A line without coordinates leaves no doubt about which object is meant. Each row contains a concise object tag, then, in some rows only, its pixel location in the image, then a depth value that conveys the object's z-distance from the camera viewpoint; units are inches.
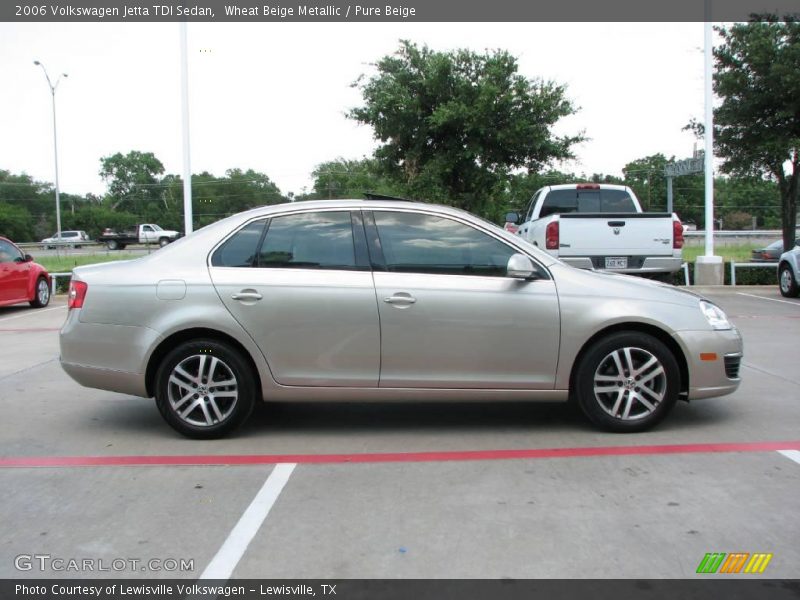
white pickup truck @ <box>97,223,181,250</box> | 2149.4
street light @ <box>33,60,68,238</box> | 1530.3
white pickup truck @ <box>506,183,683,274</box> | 428.5
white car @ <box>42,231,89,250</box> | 2153.5
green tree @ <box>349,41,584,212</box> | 827.4
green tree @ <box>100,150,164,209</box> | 3324.3
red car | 553.3
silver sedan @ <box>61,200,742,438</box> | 206.2
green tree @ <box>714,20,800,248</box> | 681.0
